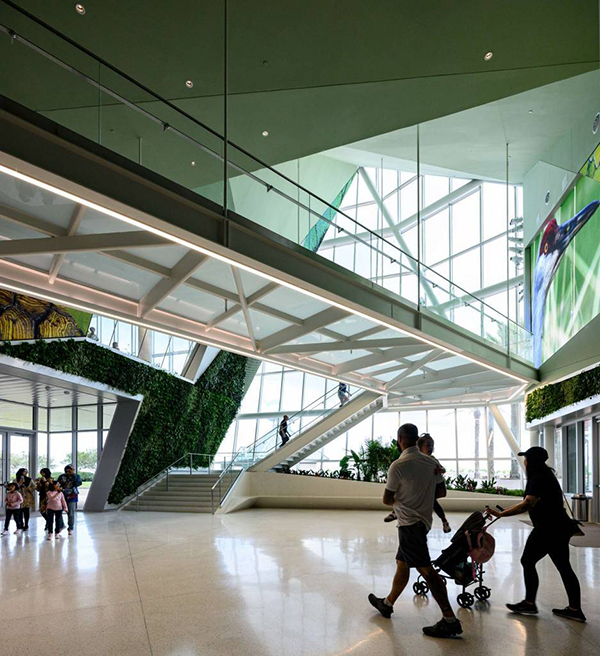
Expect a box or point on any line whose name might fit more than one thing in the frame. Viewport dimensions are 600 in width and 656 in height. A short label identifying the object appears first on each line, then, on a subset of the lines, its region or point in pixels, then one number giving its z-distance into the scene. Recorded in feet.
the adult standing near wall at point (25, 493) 50.49
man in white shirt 19.06
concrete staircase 70.08
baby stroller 22.47
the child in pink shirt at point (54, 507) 44.98
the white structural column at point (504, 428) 82.64
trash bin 55.16
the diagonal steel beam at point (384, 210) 100.59
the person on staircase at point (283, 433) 84.12
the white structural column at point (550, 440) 70.12
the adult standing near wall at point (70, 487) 47.98
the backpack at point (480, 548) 22.38
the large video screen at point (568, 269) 51.52
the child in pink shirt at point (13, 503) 48.75
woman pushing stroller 20.25
